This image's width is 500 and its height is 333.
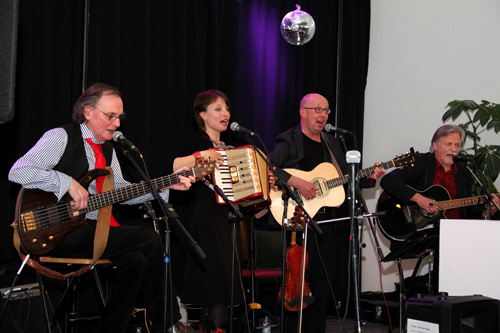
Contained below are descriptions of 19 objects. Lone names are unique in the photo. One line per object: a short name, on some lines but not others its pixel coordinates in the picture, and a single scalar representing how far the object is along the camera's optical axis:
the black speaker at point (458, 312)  2.73
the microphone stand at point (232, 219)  3.47
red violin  4.18
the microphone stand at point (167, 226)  2.99
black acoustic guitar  4.99
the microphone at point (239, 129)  3.35
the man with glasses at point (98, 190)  3.41
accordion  3.80
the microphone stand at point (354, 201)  2.78
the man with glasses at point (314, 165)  4.53
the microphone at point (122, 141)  3.09
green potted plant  5.53
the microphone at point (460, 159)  4.68
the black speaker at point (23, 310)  3.31
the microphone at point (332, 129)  4.00
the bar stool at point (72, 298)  3.43
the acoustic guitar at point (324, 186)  4.82
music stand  4.27
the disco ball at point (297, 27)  5.62
